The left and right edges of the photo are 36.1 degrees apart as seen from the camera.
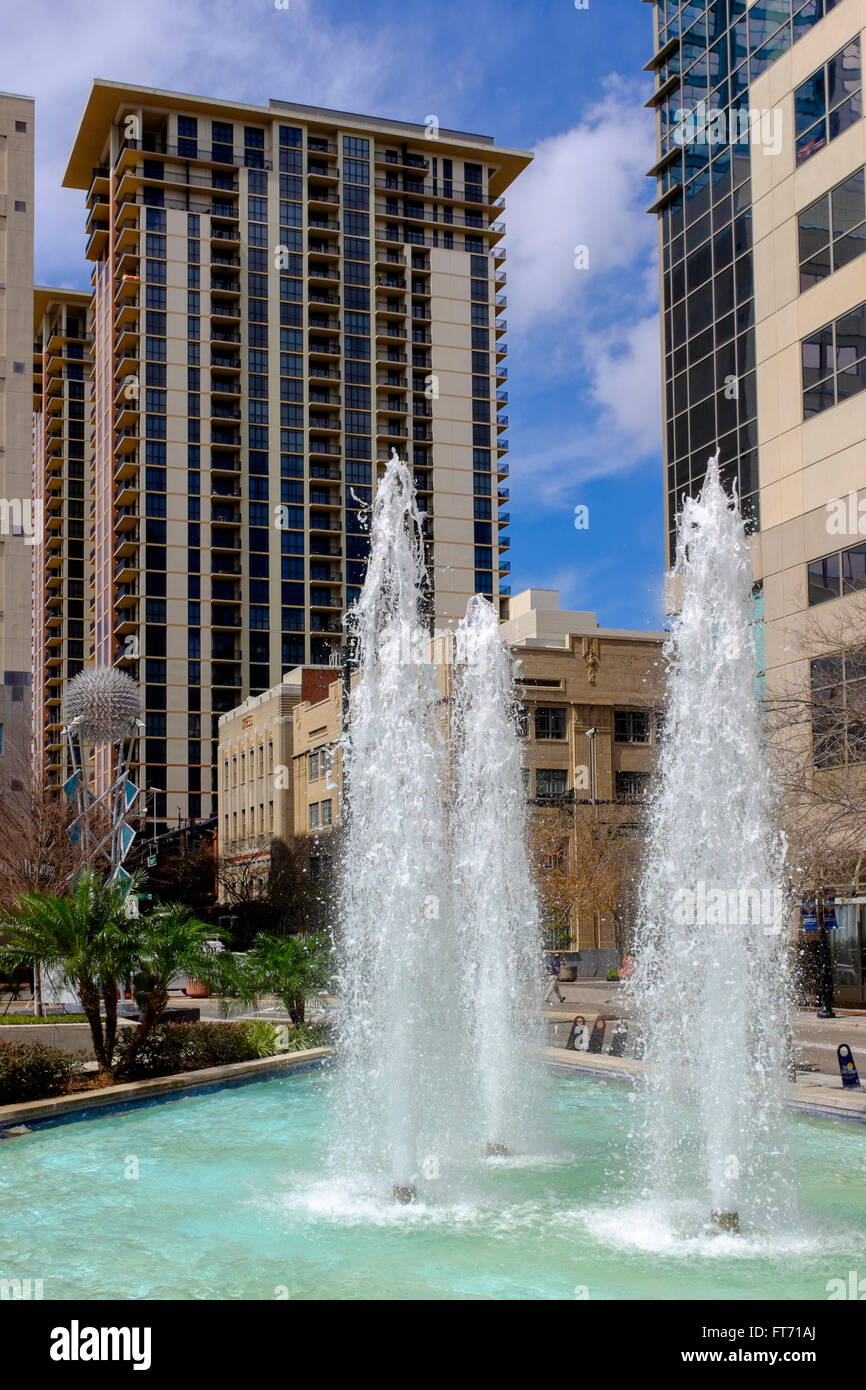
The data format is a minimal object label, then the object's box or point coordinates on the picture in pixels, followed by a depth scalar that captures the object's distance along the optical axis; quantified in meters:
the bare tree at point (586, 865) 47.31
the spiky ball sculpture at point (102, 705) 38.47
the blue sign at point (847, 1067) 15.66
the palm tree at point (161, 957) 16.34
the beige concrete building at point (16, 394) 55.12
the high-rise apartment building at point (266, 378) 96.56
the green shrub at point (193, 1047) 17.36
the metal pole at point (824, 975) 30.62
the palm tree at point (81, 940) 15.94
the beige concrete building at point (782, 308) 30.81
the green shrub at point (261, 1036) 19.33
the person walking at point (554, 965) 43.27
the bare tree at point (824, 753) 23.03
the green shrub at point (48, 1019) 21.34
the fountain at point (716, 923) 9.62
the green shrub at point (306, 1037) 20.20
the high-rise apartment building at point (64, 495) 116.50
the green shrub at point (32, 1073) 15.20
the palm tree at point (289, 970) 20.88
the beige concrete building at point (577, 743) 54.44
